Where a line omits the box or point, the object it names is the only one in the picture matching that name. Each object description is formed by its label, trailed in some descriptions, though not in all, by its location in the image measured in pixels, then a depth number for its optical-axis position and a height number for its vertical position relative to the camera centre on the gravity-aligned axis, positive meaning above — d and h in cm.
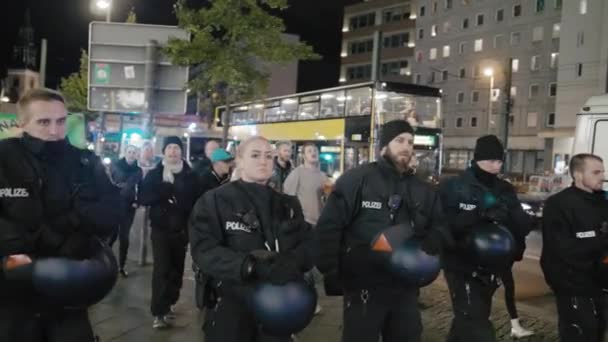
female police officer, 314 -49
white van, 1020 +68
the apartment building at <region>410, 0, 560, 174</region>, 4981 +895
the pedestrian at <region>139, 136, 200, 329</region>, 580 -76
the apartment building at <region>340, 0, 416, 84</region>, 6378 +1354
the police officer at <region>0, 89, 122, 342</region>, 291 -36
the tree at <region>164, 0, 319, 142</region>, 1232 +233
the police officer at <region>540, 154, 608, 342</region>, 428 -64
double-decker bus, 2027 +136
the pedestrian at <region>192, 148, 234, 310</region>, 612 -23
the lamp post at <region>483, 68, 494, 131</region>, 4996 +554
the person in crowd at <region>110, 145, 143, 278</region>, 694 -49
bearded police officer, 371 -49
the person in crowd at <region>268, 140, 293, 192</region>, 905 -13
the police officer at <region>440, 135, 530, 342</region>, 457 -51
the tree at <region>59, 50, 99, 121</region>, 3434 +297
